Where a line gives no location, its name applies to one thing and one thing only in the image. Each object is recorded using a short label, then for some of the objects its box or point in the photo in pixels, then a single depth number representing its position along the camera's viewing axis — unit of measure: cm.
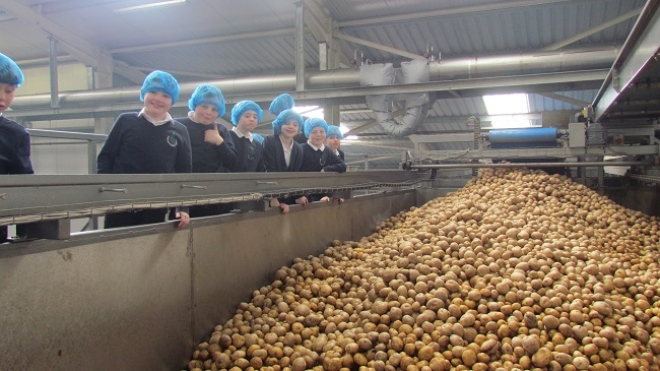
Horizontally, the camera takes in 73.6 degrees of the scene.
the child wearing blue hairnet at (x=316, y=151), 384
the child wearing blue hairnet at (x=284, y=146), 341
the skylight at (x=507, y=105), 1017
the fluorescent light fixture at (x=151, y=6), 675
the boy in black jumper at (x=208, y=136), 264
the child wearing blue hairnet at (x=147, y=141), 220
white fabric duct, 661
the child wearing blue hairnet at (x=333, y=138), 436
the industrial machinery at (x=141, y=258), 133
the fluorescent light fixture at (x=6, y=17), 755
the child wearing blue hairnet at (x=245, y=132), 305
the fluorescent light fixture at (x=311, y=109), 908
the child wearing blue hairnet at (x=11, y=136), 168
